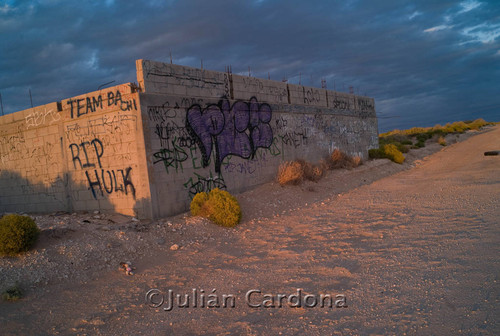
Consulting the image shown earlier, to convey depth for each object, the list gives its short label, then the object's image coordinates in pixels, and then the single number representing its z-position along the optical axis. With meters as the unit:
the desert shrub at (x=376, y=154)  20.58
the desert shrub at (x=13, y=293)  4.76
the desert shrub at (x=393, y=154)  20.47
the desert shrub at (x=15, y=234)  5.77
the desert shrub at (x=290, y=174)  12.16
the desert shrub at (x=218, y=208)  8.37
